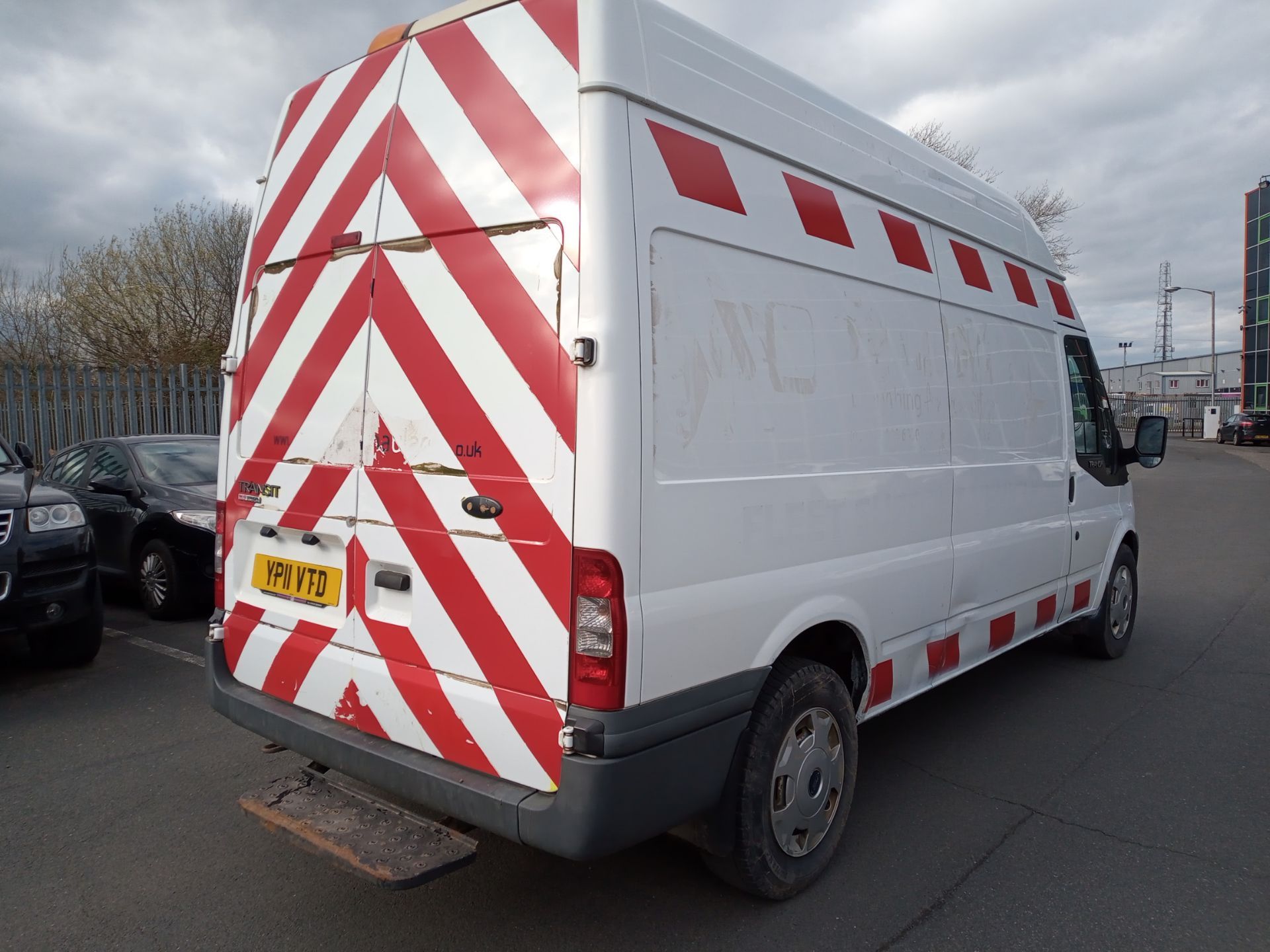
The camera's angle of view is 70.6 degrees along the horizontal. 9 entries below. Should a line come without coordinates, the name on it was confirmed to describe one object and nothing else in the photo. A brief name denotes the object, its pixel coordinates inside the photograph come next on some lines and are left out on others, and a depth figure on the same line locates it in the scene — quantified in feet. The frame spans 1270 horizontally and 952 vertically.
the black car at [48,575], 16.60
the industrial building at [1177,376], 240.12
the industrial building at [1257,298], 171.32
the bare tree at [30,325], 67.62
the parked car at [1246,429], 116.88
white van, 8.04
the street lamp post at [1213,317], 158.40
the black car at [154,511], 22.59
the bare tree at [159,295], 64.54
